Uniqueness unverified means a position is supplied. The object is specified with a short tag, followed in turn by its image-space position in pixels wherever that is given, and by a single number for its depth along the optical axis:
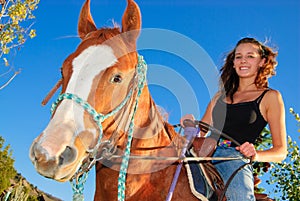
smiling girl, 3.45
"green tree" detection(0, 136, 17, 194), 18.10
